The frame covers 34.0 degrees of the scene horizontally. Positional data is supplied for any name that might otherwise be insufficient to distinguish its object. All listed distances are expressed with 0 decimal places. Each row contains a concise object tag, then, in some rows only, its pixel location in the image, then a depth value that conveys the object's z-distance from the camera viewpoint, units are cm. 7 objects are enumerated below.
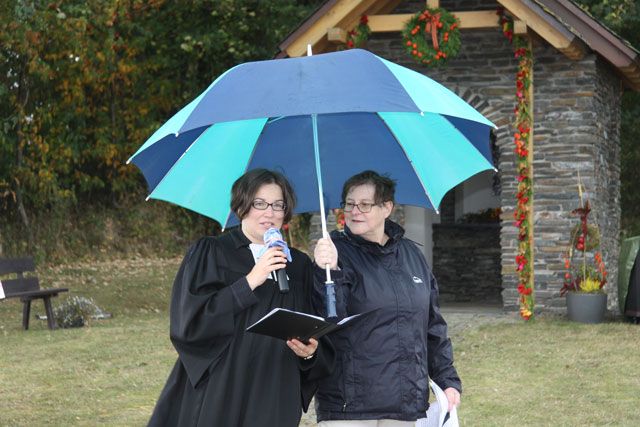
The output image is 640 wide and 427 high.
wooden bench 1238
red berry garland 1282
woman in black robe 361
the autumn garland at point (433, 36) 1263
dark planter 1234
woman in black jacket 383
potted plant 1235
